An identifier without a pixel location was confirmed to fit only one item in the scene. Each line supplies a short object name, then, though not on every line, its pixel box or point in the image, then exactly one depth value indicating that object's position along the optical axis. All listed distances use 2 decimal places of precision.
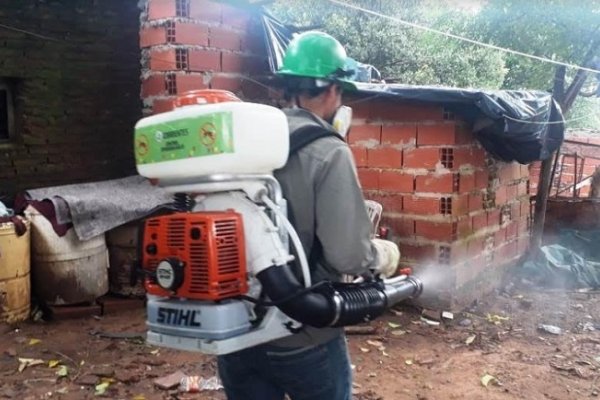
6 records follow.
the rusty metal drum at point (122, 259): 4.39
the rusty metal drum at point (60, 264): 4.04
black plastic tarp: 4.24
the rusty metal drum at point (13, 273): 3.83
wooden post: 6.09
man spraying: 1.79
